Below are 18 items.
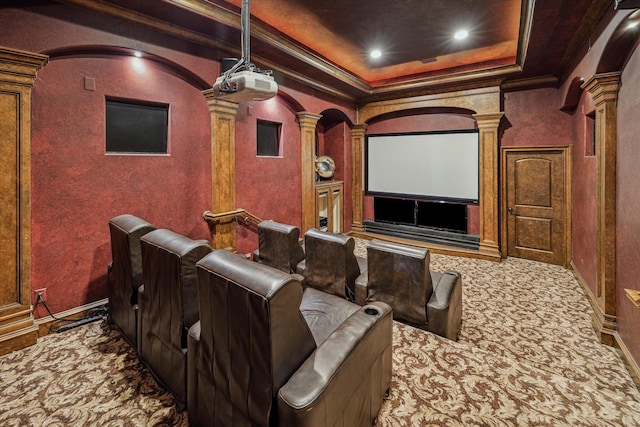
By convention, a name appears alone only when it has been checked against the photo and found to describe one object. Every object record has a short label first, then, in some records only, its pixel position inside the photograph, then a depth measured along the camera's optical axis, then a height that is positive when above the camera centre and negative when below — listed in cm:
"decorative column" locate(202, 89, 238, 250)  388 +65
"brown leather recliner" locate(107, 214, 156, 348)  221 -42
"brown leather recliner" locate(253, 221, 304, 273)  321 -33
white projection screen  576 +97
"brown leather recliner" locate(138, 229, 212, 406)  166 -48
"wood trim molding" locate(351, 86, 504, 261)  527 +120
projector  260 +110
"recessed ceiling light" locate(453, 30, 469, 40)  397 +230
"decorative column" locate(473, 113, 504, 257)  529 +53
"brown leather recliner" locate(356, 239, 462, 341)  252 -64
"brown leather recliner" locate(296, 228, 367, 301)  285 -46
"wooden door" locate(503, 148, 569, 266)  498 +16
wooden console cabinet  614 +18
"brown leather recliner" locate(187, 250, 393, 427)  114 -60
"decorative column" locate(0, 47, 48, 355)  235 +14
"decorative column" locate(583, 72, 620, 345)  279 +24
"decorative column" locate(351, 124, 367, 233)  690 +83
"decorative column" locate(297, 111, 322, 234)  538 +89
